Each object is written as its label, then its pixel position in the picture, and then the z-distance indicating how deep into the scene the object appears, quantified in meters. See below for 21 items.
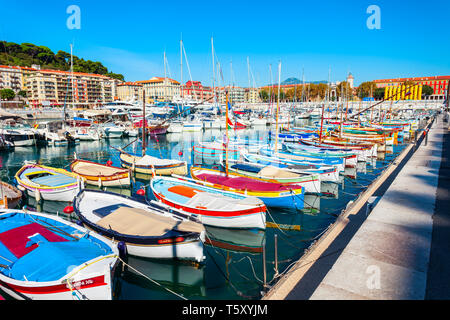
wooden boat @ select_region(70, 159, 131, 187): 20.70
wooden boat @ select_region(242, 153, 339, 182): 21.41
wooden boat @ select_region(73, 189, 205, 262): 10.39
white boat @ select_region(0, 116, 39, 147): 39.03
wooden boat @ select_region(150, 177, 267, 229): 13.19
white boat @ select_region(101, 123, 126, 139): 49.66
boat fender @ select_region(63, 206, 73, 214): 15.12
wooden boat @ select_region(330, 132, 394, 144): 36.44
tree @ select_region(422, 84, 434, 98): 149.00
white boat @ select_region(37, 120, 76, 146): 43.00
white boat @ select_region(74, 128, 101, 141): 45.88
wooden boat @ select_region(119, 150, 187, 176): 23.70
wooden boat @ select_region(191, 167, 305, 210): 15.77
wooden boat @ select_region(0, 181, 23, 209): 15.38
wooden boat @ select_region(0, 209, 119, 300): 7.37
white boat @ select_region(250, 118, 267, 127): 73.94
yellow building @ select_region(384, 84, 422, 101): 133.54
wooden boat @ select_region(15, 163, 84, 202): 17.54
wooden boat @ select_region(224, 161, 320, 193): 18.20
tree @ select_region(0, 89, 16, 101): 106.31
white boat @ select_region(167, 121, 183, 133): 58.70
